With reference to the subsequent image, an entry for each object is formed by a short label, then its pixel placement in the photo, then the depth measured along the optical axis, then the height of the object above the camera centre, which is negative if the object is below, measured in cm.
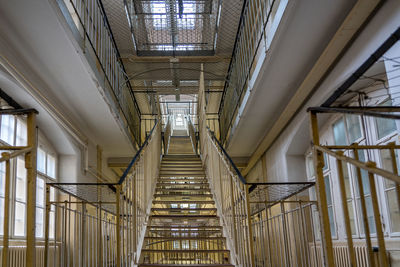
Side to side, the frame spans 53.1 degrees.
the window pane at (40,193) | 638 +74
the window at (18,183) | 527 +82
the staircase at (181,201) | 512 +49
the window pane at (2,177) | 516 +84
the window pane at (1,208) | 512 +44
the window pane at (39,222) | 621 +28
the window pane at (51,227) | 667 +21
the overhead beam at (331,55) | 384 +191
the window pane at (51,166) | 691 +126
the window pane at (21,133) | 578 +154
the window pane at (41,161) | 643 +126
